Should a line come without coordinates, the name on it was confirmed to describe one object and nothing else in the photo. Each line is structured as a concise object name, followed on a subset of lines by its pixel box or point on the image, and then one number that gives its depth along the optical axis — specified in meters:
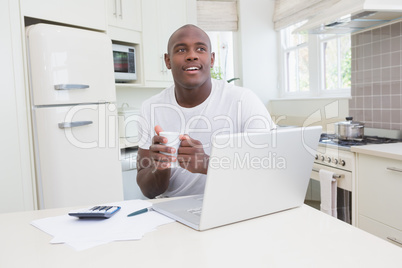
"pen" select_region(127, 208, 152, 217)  1.06
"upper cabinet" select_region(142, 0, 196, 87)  3.39
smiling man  1.50
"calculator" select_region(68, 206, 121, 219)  1.03
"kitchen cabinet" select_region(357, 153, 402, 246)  1.89
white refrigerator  2.30
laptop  0.85
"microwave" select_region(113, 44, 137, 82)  3.11
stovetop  2.35
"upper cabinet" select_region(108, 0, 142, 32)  3.06
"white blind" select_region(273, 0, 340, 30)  3.36
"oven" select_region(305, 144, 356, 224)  2.23
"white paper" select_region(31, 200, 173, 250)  0.89
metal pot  2.54
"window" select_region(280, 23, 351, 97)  3.48
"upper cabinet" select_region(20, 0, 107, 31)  2.31
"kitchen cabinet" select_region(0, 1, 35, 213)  2.18
